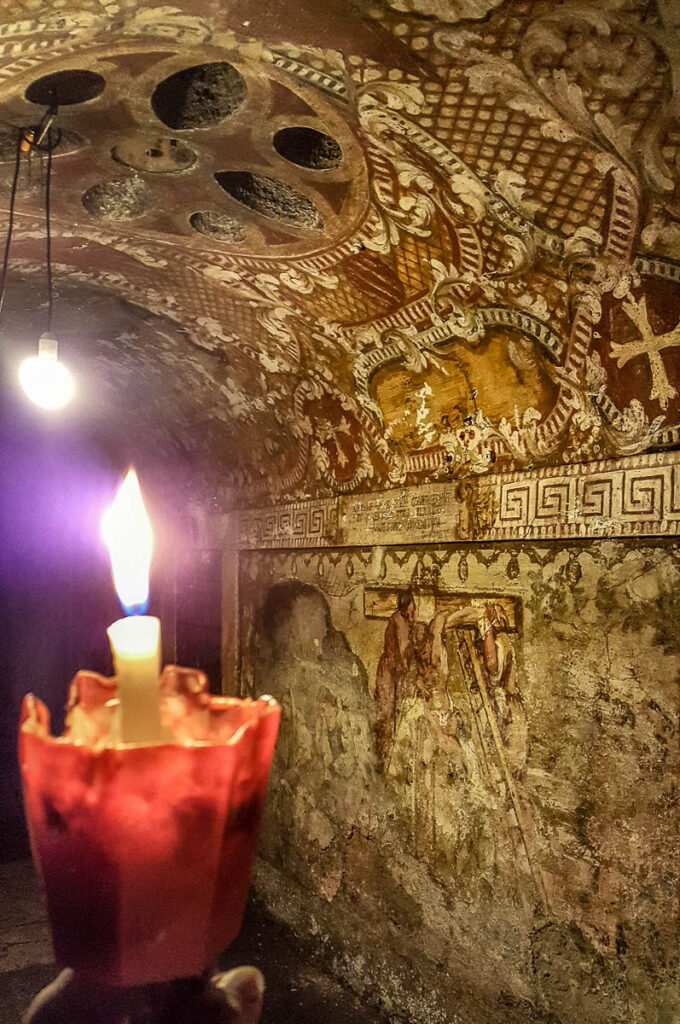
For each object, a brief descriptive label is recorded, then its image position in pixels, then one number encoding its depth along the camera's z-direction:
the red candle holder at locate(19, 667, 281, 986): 0.60
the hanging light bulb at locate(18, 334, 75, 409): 3.19
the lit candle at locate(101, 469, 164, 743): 0.62
